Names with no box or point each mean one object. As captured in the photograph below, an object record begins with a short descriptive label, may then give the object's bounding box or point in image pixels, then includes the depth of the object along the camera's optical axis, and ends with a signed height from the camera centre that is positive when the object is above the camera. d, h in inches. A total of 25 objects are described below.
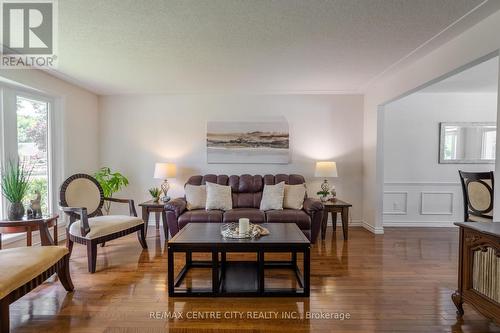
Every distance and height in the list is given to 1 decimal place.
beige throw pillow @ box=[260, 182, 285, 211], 158.7 -21.8
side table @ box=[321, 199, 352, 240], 159.9 -29.9
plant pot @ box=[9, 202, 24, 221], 109.4 -21.7
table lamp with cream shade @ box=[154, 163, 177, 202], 172.9 -7.8
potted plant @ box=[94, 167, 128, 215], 172.4 -15.0
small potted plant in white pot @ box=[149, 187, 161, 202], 173.2 -22.3
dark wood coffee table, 93.6 -31.5
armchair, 115.6 -29.0
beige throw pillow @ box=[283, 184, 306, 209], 159.5 -21.3
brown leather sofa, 145.3 -30.0
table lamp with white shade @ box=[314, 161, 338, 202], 170.4 -7.4
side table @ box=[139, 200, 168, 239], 160.8 -29.1
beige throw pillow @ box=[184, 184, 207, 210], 159.3 -22.2
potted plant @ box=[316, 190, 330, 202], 171.2 -21.5
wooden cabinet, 70.1 -29.7
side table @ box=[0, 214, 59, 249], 104.0 -26.5
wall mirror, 187.2 +13.2
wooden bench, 67.9 -31.7
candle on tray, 101.7 -24.9
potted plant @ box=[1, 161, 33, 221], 109.8 -14.3
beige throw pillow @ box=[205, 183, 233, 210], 157.9 -22.1
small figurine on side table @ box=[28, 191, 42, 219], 113.2 -21.4
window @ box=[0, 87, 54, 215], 129.3 +11.2
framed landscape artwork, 188.1 +12.2
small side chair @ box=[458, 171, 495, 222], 122.1 -15.8
